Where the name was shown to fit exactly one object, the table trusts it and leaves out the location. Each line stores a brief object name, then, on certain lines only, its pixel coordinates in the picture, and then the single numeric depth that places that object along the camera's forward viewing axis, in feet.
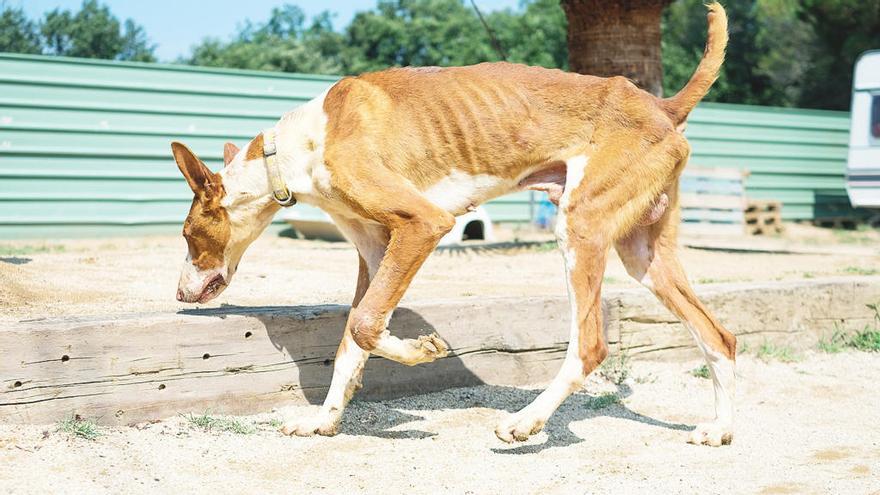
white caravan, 50.39
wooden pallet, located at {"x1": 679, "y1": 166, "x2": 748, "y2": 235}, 48.73
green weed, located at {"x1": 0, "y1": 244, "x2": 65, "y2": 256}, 29.35
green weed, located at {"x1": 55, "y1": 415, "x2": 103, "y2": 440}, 13.14
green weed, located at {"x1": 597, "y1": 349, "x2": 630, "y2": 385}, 18.37
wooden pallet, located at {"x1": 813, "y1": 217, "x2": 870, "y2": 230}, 61.26
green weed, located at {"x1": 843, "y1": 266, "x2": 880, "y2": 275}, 27.58
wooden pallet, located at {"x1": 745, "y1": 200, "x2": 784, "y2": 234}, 53.88
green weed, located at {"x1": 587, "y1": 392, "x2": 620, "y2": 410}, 16.65
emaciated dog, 13.60
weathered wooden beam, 13.44
